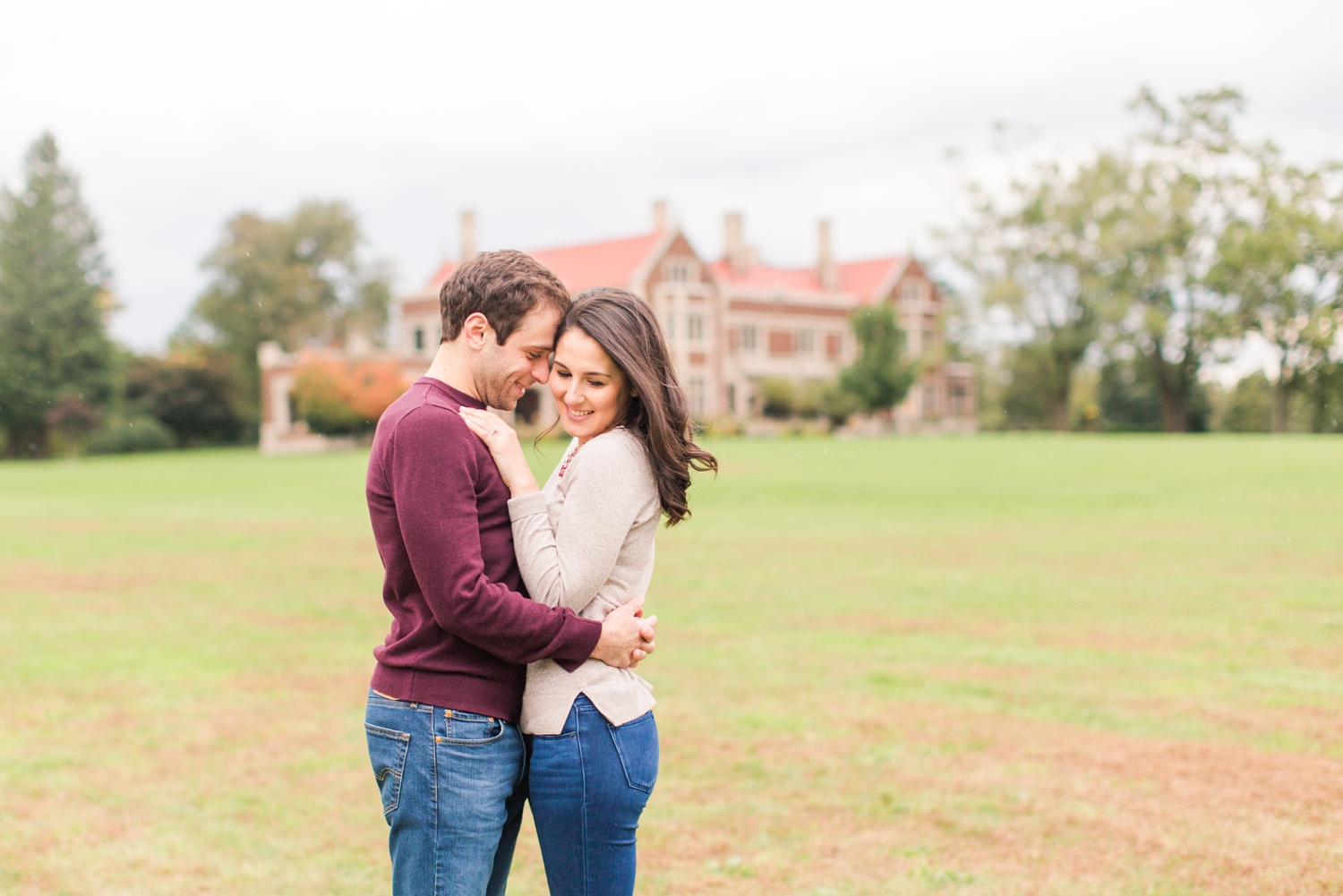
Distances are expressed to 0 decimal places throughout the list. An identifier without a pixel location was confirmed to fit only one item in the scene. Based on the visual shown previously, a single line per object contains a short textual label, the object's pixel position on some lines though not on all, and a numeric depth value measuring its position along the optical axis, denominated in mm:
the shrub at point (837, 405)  50656
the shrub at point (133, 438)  52344
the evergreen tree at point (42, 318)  52281
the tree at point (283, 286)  62219
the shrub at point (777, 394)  52125
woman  2324
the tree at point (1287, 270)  23172
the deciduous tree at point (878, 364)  48906
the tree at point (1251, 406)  32719
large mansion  51094
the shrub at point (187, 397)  55781
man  2242
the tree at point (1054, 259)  46438
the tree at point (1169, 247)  39312
